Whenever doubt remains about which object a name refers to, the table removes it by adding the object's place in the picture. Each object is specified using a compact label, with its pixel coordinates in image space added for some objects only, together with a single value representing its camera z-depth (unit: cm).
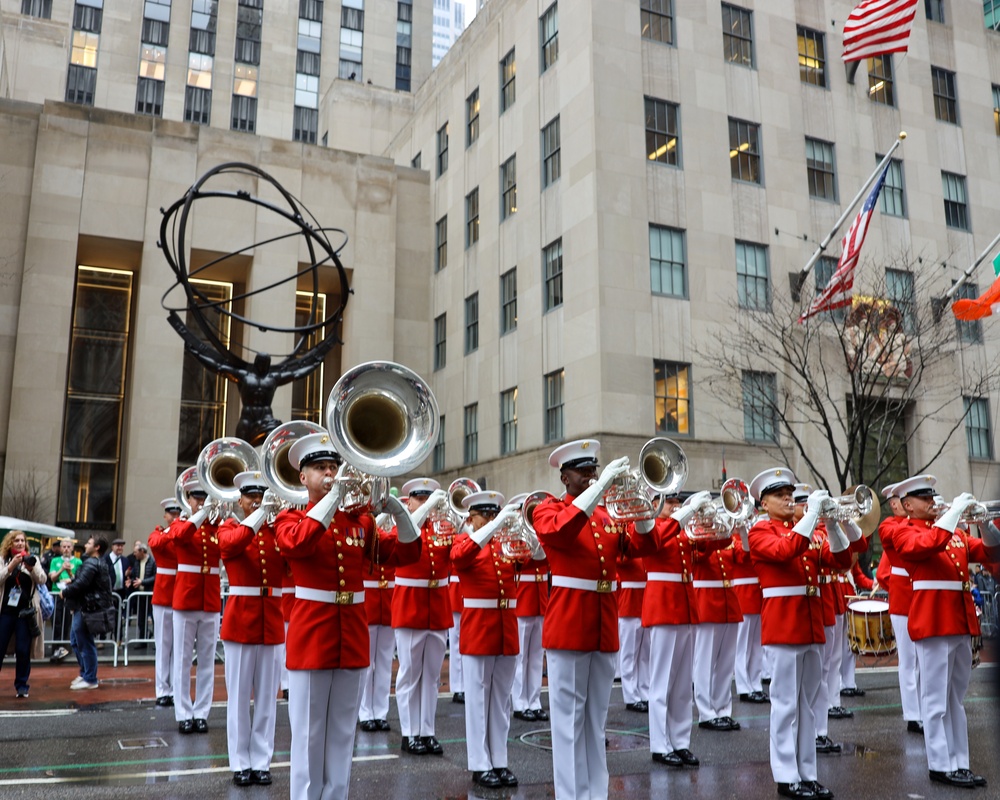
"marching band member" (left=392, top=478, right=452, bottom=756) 946
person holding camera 1298
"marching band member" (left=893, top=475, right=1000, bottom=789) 806
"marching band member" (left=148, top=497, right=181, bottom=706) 1200
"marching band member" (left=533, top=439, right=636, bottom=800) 680
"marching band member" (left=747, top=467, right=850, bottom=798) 764
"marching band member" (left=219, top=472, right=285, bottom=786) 811
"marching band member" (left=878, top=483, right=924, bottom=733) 869
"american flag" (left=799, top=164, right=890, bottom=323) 2067
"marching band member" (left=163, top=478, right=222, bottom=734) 1045
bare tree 2389
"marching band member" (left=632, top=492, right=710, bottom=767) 898
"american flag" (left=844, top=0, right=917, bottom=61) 2214
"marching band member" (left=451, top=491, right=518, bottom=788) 811
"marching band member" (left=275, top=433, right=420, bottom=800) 634
